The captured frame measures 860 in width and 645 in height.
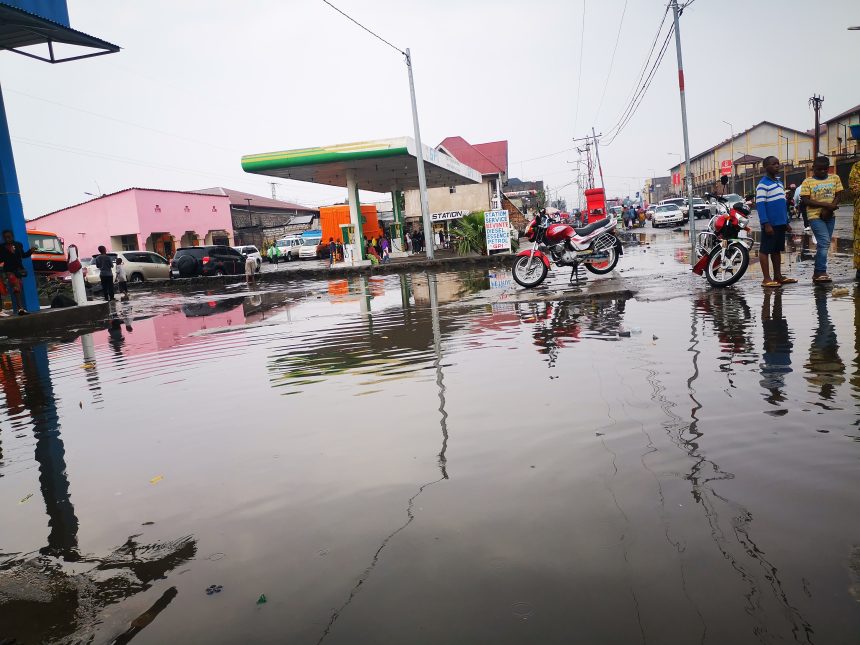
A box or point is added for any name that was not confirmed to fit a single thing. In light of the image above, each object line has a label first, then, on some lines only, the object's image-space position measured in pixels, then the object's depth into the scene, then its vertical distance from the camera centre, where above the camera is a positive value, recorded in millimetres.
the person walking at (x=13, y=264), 13234 +662
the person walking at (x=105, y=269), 19408 +545
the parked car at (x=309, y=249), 46553 +1209
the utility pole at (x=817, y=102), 50062 +8244
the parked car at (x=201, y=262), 29417 +702
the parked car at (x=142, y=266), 29625 +846
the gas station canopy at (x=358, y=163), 26156 +4271
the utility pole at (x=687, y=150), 16188 +1880
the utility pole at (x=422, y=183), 26469 +2808
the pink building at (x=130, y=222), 43719 +4417
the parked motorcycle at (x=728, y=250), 10227 -430
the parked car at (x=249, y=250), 41406 +1420
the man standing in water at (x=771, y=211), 9367 +78
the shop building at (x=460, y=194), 58344 +5003
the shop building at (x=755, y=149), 72375 +8295
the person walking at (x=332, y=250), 37562 +817
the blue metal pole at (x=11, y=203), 14070 +2006
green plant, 27922 +610
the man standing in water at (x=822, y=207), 9500 +64
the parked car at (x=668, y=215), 44394 +865
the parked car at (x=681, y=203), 43969 +1623
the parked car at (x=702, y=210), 45531 +978
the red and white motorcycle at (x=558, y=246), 13172 -150
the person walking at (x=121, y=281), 24572 +186
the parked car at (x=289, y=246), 47250 +1569
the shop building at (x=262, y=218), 58906 +4869
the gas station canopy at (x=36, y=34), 12672 +5337
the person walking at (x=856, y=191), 9305 +240
